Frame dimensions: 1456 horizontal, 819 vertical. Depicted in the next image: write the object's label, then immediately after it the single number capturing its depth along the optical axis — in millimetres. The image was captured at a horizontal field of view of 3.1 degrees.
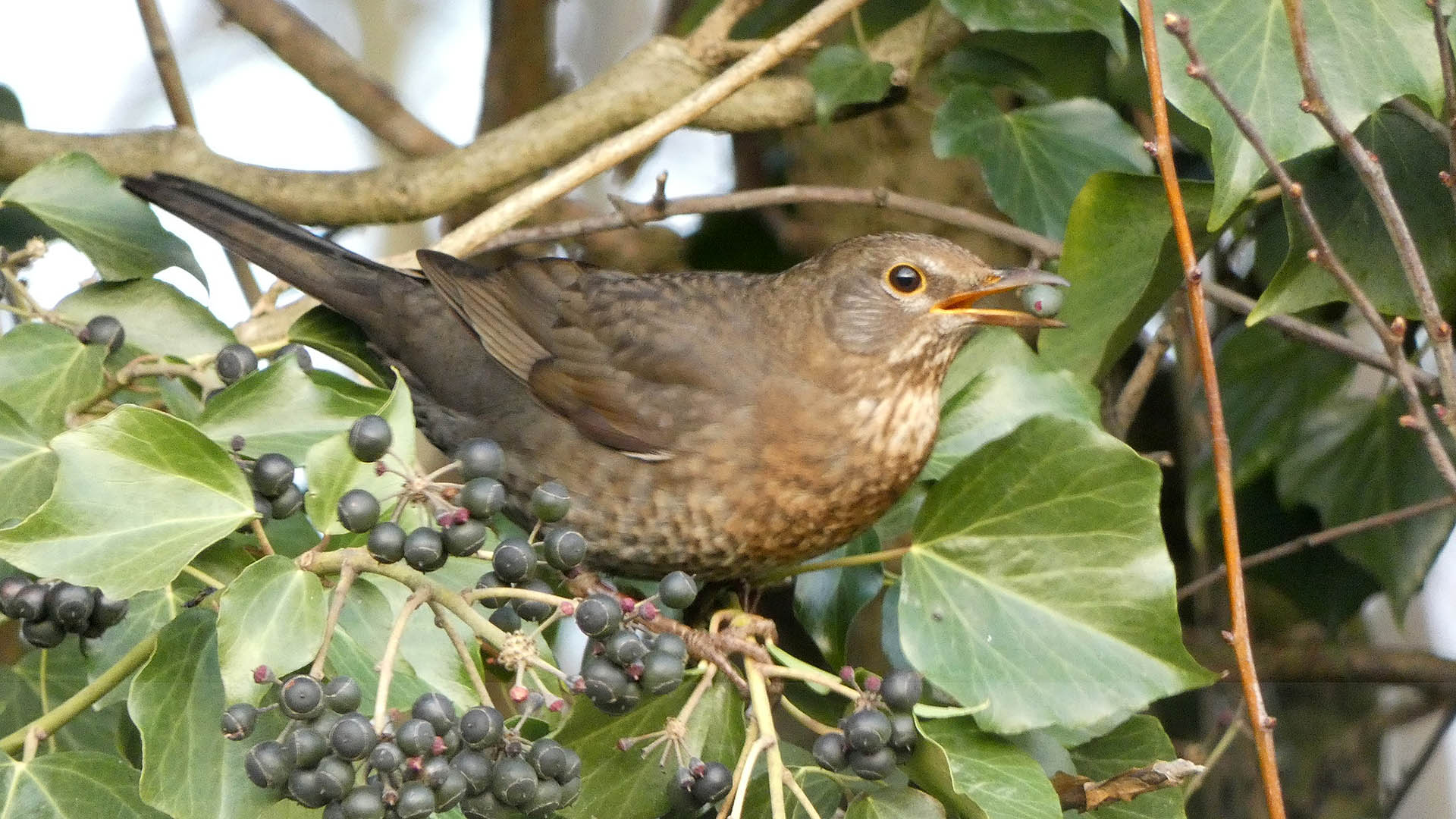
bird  6097
